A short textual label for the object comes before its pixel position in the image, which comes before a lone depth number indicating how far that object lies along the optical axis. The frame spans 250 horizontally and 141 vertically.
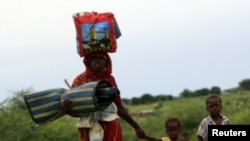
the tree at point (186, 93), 61.08
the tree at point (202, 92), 57.60
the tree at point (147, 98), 61.75
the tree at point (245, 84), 56.58
